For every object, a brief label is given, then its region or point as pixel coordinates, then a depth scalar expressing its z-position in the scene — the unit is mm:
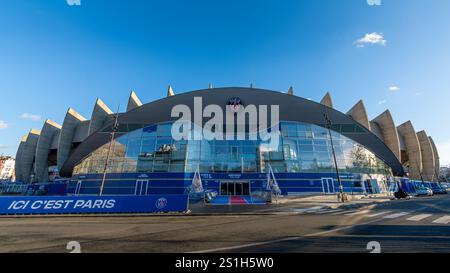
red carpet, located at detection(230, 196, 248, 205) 22362
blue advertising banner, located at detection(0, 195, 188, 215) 15711
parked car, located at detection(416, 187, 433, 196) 35444
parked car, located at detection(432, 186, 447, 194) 40806
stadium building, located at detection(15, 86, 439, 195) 30141
